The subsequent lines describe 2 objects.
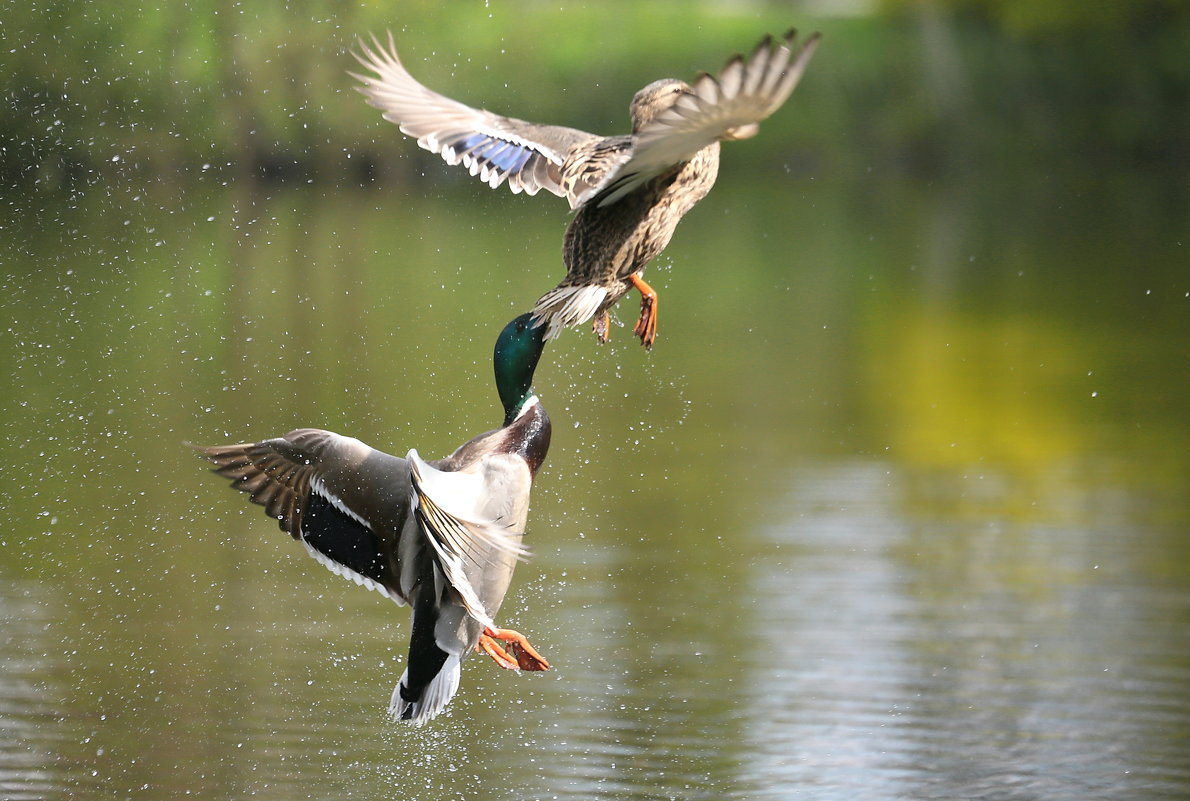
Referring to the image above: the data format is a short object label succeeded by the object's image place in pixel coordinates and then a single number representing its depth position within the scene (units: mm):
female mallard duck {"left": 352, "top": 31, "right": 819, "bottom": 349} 9320
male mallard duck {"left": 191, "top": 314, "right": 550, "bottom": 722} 10328
